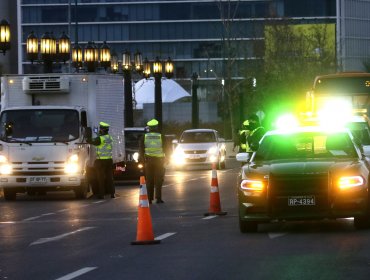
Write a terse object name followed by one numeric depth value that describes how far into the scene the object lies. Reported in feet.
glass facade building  563.89
